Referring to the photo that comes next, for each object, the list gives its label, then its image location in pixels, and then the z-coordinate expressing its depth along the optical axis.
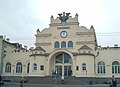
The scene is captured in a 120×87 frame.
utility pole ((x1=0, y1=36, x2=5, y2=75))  24.46
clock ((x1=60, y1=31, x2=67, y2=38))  22.86
